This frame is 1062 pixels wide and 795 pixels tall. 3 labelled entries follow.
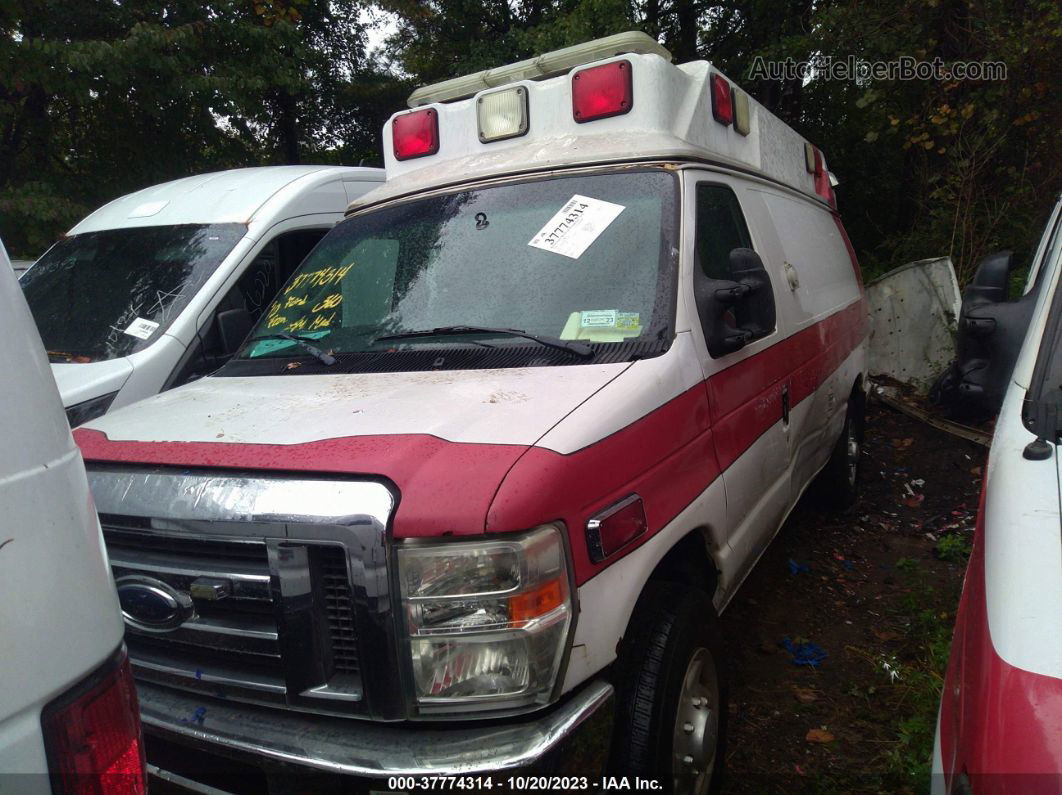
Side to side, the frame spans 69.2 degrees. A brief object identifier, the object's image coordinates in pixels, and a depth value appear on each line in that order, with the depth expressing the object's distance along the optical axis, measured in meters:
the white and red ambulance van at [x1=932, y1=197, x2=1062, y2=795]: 1.26
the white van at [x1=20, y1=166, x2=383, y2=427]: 4.08
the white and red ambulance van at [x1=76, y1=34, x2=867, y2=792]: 1.76
